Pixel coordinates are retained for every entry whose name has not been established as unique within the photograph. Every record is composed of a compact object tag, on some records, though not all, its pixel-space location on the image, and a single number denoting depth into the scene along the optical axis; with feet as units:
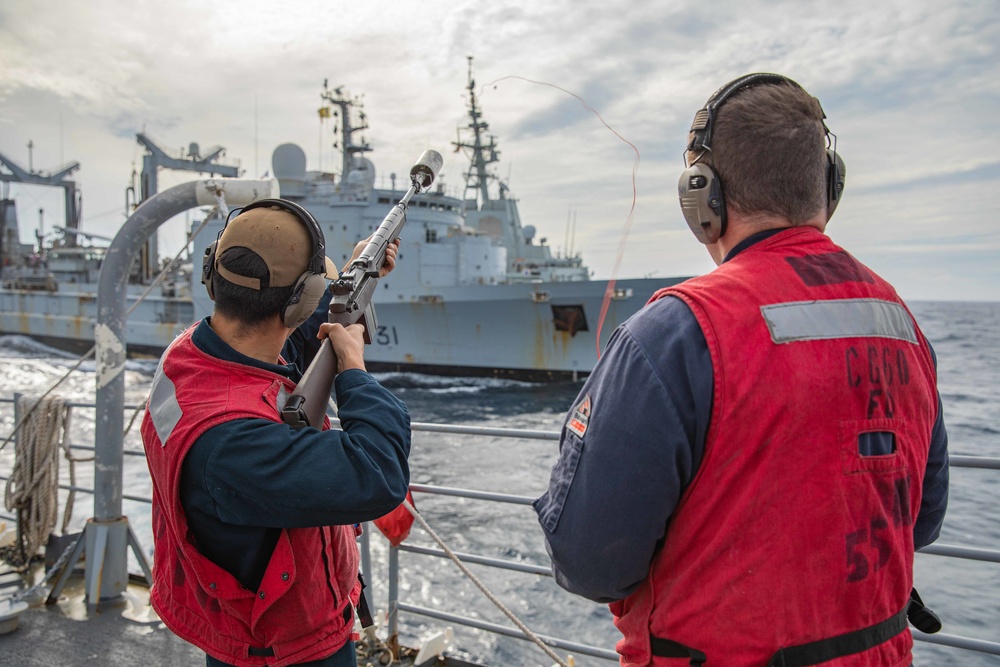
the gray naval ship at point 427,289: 66.49
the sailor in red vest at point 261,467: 3.94
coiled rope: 11.92
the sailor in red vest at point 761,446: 3.18
